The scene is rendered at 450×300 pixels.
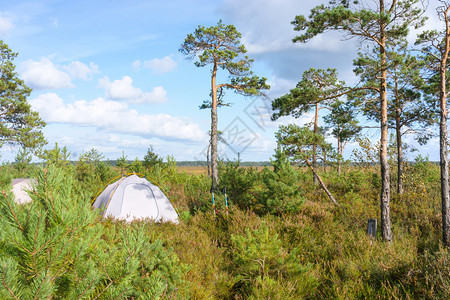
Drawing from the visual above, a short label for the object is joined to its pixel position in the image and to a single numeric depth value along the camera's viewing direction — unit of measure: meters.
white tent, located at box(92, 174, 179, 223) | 9.73
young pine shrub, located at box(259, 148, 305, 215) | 9.63
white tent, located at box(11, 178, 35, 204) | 13.30
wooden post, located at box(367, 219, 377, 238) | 8.26
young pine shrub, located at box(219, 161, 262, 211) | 10.94
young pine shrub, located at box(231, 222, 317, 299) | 5.00
